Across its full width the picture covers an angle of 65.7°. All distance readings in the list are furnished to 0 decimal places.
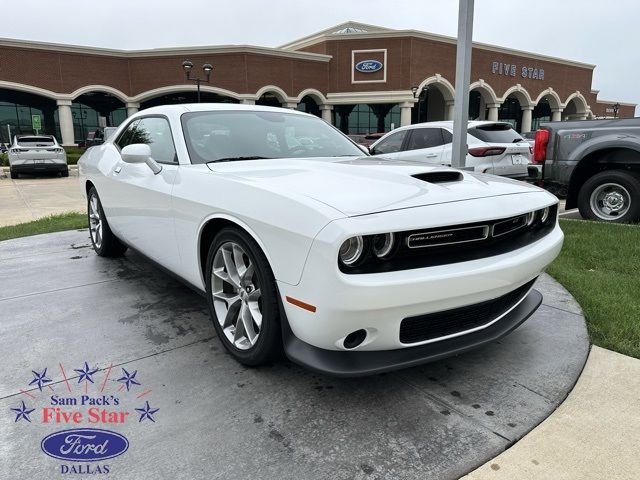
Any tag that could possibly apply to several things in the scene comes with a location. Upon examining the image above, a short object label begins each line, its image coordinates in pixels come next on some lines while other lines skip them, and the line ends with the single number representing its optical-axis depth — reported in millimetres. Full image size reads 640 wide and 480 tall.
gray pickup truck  6465
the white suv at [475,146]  8289
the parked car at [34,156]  18359
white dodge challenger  2125
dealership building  33281
